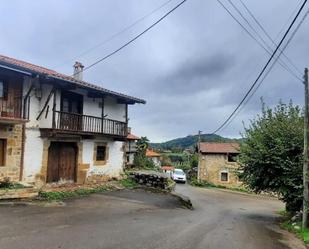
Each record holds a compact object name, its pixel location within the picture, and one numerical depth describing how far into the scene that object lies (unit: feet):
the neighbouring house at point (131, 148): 98.23
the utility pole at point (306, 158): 28.28
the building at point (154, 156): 137.87
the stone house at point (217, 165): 97.44
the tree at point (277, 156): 33.56
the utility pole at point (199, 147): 100.91
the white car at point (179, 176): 102.28
